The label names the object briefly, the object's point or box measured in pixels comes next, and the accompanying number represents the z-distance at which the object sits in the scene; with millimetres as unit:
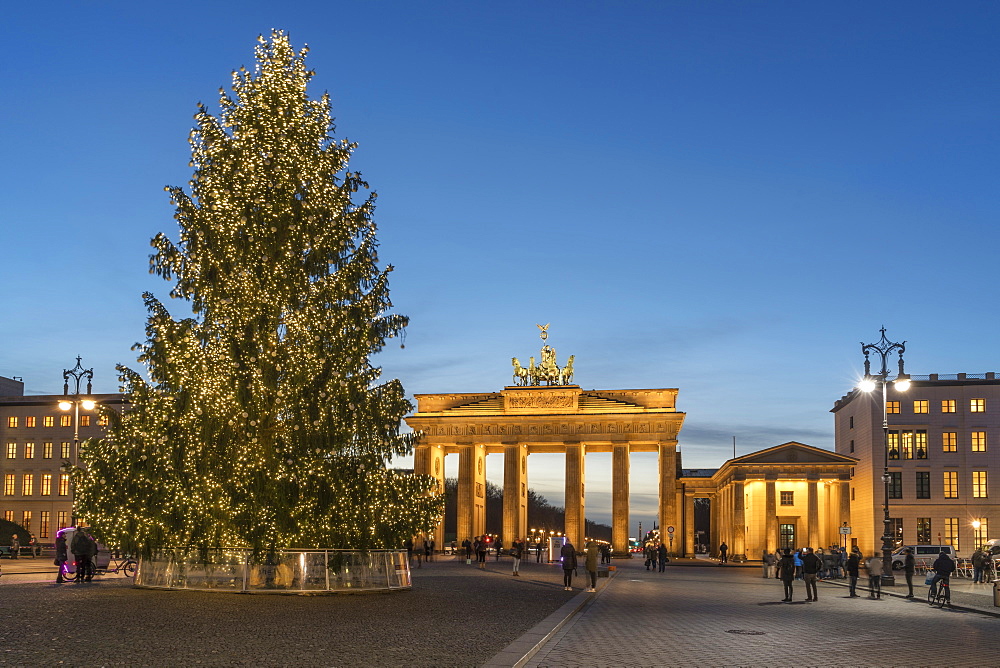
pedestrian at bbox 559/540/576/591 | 38000
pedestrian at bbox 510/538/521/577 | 48531
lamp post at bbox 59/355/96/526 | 43569
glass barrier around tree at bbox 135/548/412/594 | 28453
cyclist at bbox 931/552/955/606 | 32562
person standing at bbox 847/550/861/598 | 37312
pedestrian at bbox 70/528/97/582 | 33219
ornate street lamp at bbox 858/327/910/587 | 42969
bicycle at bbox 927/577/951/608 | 32969
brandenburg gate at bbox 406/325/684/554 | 91562
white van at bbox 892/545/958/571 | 70688
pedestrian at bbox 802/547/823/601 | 34594
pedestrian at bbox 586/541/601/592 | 37625
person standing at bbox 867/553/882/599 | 36031
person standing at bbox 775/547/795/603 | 33906
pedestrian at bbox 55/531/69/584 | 33512
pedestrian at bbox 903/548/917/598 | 37906
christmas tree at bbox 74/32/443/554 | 27844
